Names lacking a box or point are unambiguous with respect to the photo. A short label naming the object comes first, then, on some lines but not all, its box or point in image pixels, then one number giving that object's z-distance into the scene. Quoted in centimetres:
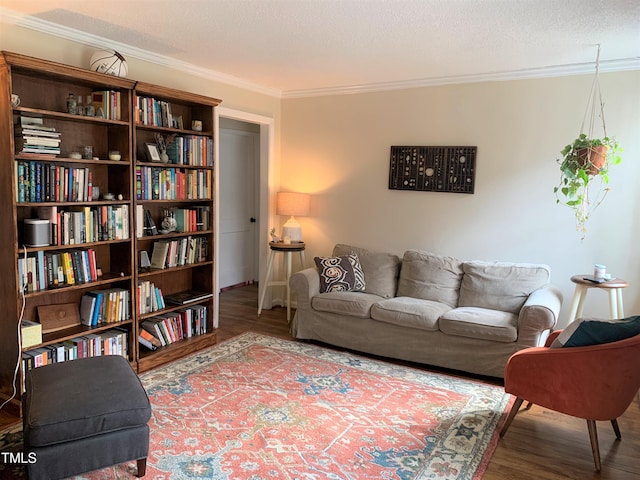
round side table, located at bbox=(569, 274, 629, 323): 362
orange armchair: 252
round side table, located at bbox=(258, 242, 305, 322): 519
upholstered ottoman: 221
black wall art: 459
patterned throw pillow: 460
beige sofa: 371
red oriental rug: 257
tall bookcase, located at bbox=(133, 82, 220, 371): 383
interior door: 655
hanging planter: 362
